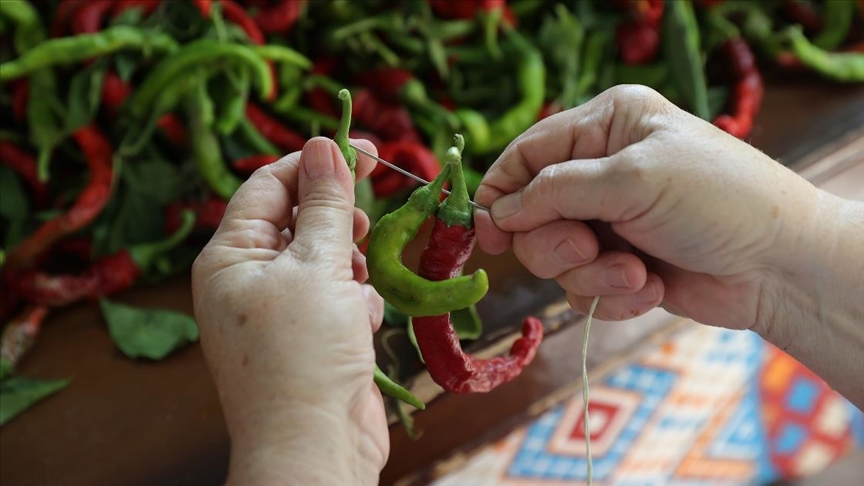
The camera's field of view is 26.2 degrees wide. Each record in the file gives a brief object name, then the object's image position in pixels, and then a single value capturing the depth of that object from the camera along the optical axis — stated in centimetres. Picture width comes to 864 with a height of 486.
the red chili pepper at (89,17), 91
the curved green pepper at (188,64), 91
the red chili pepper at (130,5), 93
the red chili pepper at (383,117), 96
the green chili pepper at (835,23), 115
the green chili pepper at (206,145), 91
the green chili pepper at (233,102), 92
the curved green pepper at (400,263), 71
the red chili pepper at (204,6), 92
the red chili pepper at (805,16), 118
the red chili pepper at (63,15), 92
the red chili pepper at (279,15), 95
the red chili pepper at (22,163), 91
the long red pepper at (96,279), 88
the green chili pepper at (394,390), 75
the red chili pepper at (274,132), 95
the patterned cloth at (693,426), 90
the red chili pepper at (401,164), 93
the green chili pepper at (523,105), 97
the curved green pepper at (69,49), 89
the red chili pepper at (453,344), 73
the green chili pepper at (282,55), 93
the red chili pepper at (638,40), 105
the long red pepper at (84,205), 89
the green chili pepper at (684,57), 101
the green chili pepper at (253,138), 94
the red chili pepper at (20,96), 91
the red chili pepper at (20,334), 85
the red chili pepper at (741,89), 100
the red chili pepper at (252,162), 92
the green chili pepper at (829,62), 109
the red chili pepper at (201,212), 91
